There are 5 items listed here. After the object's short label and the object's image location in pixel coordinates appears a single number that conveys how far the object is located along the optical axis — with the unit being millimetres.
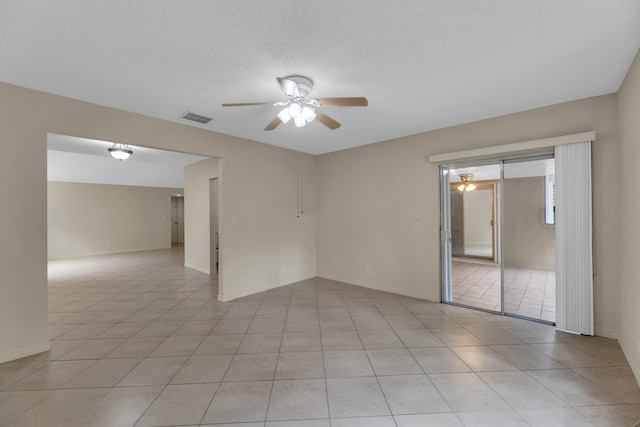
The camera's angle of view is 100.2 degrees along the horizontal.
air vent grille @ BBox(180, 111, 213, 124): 3225
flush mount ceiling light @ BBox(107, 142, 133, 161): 4730
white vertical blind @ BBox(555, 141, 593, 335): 2785
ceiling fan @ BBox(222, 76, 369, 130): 2141
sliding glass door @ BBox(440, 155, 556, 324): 3518
